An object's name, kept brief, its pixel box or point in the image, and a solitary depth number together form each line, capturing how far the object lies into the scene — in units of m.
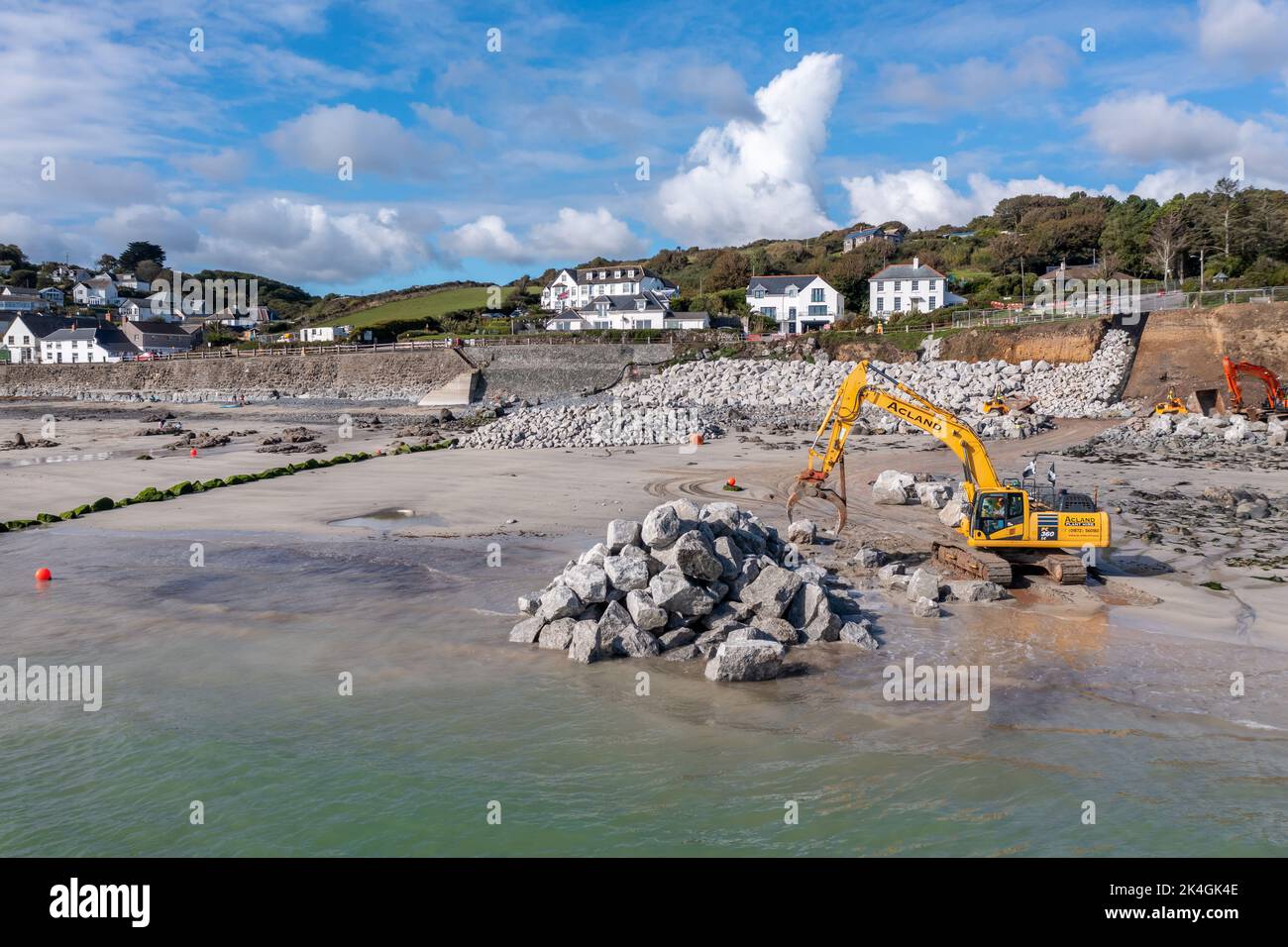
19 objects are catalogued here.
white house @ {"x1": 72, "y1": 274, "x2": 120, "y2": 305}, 144.62
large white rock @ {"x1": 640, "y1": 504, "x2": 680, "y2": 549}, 13.63
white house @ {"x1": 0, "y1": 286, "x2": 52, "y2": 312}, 126.94
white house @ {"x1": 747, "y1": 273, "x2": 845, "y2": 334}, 75.06
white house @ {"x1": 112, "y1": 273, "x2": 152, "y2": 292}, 162.88
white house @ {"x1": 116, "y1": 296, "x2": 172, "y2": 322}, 120.44
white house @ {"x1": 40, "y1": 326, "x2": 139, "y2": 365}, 89.12
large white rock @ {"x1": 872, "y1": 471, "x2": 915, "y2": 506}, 23.70
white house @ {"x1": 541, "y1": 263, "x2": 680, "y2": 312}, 92.00
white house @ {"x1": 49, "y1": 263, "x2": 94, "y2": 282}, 168.00
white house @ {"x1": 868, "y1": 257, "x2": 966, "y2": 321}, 72.38
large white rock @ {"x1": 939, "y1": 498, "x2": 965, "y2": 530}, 20.67
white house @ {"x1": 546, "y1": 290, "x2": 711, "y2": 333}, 74.31
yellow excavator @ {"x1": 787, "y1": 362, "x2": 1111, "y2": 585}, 15.96
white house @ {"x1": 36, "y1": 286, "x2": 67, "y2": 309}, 138.38
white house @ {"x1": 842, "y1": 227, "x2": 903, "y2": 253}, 113.06
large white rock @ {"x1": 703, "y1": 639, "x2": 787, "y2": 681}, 11.76
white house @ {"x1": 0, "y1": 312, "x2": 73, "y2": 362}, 95.44
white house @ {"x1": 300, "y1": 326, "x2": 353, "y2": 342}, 85.00
